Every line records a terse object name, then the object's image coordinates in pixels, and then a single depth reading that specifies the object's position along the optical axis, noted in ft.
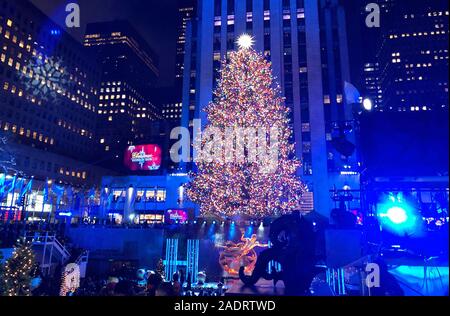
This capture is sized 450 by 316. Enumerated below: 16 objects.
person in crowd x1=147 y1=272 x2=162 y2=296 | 29.45
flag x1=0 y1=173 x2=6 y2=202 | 72.87
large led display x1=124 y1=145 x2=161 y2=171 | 132.39
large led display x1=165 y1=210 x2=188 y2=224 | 116.78
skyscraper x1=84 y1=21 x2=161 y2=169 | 383.65
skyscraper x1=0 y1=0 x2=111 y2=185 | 197.16
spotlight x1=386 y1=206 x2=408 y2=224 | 37.40
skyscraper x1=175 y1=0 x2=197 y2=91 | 439.22
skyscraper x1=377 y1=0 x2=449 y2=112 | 298.56
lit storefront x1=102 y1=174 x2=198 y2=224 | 122.45
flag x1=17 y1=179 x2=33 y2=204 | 74.66
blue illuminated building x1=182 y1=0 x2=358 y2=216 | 119.75
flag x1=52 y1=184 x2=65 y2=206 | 88.82
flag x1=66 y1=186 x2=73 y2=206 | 93.34
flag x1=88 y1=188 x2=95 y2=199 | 101.55
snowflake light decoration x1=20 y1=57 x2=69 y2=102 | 224.74
